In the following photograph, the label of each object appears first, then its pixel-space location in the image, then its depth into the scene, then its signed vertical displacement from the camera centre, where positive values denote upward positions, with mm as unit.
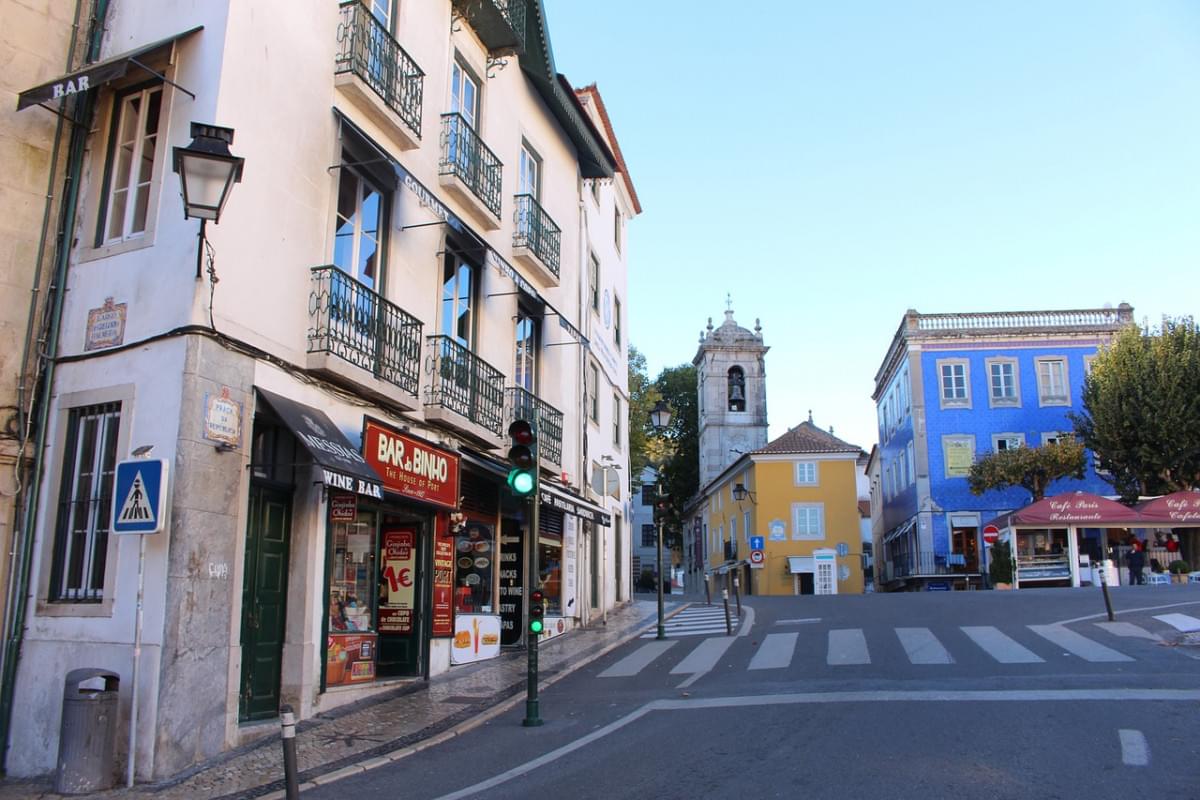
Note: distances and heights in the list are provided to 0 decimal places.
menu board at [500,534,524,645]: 17406 -152
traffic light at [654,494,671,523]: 18266 +1461
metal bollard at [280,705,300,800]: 5871 -1019
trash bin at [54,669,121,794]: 7859 -1272
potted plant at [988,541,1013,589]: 33969 +600
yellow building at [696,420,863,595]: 47844 +3318
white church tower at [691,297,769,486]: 68625 +13309
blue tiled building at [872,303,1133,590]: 42906 +8154
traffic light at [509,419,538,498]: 10516 +1304
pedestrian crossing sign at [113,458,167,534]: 8141 +720
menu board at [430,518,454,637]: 13672 -8
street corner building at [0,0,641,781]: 8789 +2267
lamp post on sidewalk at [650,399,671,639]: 21438 +3663
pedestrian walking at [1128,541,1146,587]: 34188 +606
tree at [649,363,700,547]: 73562 +10989
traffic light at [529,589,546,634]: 10242 -278
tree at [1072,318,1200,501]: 35656 +6428
